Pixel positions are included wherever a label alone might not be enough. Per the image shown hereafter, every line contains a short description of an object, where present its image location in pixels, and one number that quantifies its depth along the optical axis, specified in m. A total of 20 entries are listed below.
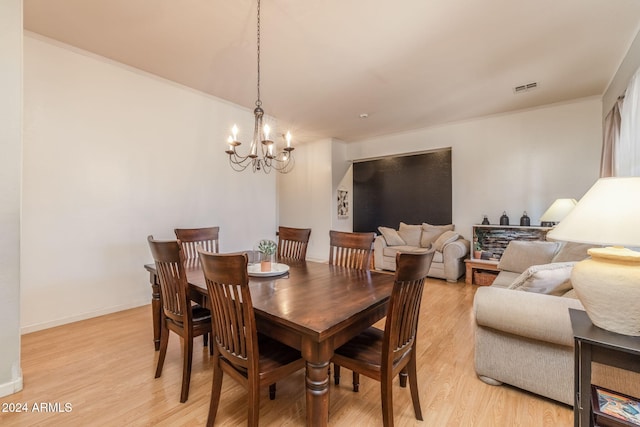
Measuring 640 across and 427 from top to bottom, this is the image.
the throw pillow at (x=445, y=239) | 4.62
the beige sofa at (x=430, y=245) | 4.49
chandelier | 2.16
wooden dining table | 1.21
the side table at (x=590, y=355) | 1.08
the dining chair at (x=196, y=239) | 2.68
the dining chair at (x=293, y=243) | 2.76
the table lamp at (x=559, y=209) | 3.31
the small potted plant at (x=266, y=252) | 2.04
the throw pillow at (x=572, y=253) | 2.47
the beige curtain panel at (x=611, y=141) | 2.97
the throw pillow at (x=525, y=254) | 3.09
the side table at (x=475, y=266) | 4.18
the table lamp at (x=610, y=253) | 1.08
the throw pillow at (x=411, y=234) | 5.31
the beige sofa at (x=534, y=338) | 1.61
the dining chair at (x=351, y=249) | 2.33
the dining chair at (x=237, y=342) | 1.25
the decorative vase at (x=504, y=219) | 4.49
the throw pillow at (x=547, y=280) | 1.84
